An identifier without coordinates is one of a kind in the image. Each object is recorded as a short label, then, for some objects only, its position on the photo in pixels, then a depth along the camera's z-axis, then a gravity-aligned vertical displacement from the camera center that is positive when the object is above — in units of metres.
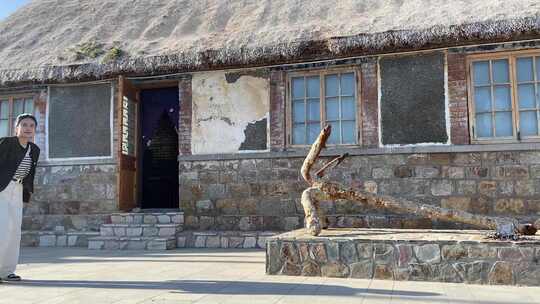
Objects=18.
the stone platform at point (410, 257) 4.34 -0.64
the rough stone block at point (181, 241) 7.93 -0.81
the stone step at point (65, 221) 8.55 -0.51
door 8.37 +0.85
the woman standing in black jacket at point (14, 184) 4.71 +0.08
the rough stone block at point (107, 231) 8.16 -0.65
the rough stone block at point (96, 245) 7.91 -0.85
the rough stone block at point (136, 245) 7.75 -0.84
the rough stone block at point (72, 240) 8.33 -0.81
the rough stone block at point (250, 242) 7.63 -0.80
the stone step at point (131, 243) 7.67 -0.82
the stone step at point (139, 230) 7.96 -0.63
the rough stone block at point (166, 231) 7.95 -0.65
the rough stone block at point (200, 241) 7.82 -0.80
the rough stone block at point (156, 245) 7.62 -0.83
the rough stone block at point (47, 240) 8.43 -0.83
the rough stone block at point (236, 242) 7.69 -0.81
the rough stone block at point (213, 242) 7.77 -0.81
